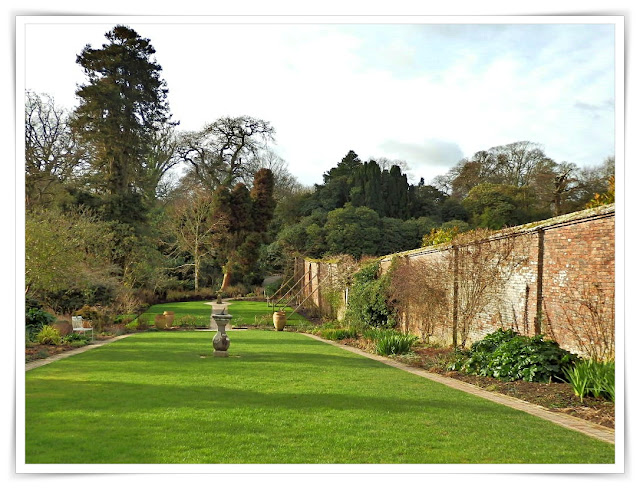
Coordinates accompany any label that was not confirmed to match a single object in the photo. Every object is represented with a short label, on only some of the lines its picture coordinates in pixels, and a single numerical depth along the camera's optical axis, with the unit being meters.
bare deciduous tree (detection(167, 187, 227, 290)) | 29.05
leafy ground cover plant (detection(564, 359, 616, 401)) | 6.49
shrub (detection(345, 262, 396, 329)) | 14.98
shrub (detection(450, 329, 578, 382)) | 7.63
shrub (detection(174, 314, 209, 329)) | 17.56
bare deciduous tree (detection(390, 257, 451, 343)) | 12.27
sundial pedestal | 10.41
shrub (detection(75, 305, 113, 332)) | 15.88
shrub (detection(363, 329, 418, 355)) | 11.80
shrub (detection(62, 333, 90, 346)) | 12.50
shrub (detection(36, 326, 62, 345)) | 12.05
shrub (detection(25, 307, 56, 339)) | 12.58
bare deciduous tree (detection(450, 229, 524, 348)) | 9.88
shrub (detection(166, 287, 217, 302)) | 26.06
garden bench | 13.88
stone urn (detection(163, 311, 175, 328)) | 17.17
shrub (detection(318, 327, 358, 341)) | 15.02
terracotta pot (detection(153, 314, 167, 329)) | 17.02
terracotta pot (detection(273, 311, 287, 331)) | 17.53
